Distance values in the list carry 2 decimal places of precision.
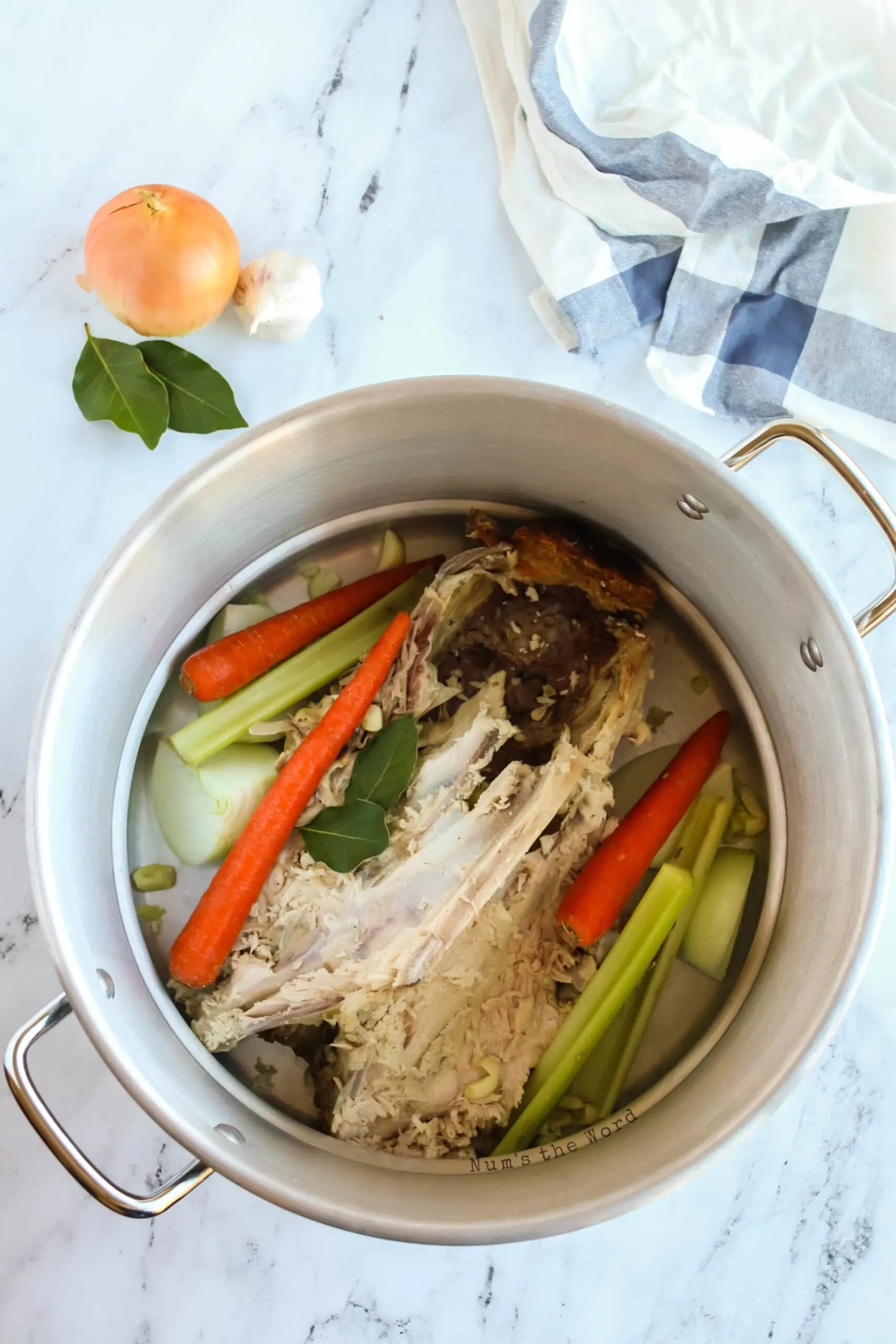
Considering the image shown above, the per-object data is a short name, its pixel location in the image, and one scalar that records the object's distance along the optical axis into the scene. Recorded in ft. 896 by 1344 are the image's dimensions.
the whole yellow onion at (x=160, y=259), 2.28
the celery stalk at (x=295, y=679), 2.39
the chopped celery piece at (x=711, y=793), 2.47
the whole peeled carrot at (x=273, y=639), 2.38
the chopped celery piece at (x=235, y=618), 2.44
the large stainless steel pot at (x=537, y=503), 2.09
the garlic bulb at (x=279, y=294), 2.36
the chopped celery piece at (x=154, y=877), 2.42
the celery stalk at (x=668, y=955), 2.40
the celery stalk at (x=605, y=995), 2.34
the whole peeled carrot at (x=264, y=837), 2.35
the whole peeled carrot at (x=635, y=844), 2.36
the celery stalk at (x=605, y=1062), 2.41
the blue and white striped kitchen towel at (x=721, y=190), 2.35
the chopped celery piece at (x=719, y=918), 2.42
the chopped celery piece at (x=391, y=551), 2.50
